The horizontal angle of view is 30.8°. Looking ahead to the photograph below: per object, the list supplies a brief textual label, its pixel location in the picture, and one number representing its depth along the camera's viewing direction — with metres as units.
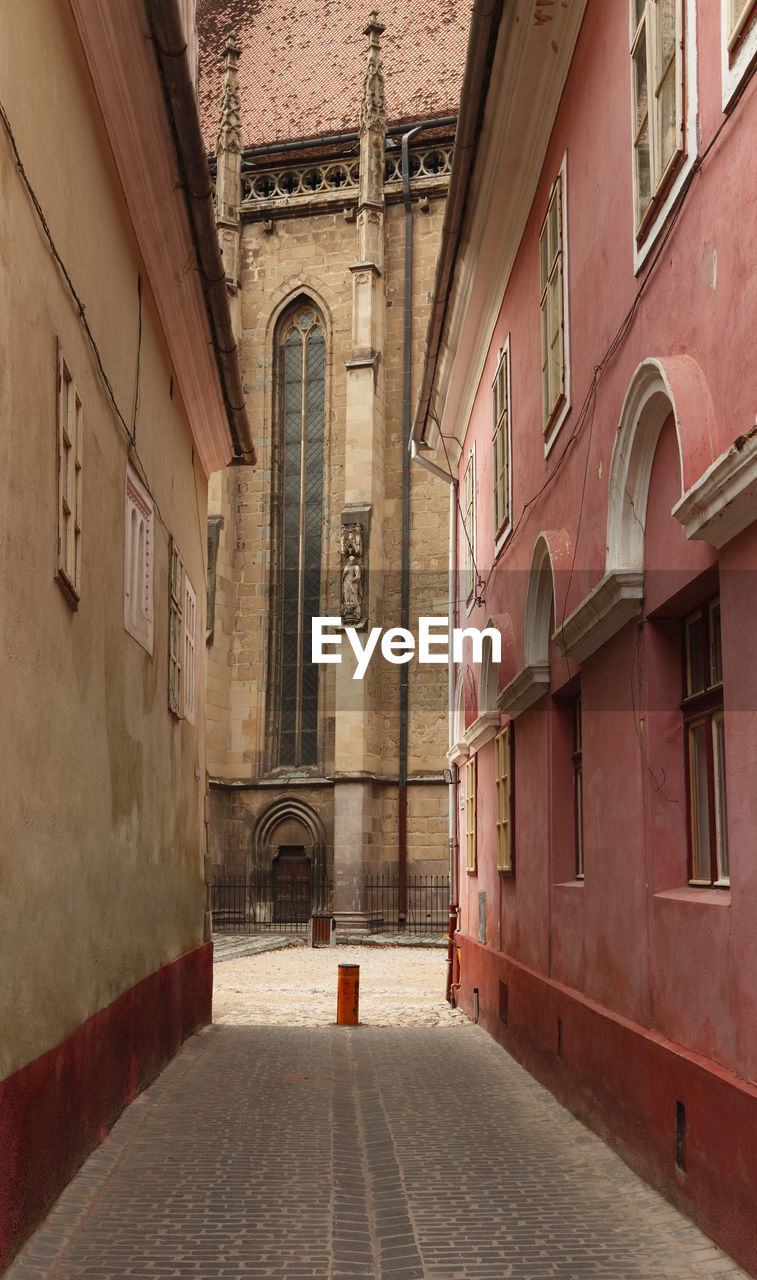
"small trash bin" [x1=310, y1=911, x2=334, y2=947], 27.62
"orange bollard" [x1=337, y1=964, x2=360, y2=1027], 13.88
